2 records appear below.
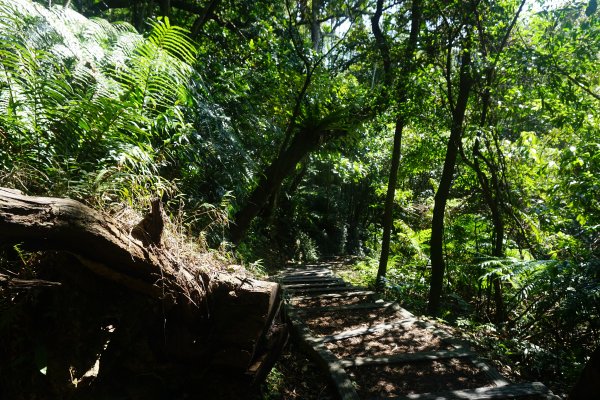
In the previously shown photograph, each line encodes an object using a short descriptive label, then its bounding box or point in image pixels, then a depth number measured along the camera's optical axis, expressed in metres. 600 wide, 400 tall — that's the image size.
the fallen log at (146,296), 1.60
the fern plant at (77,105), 2.12
